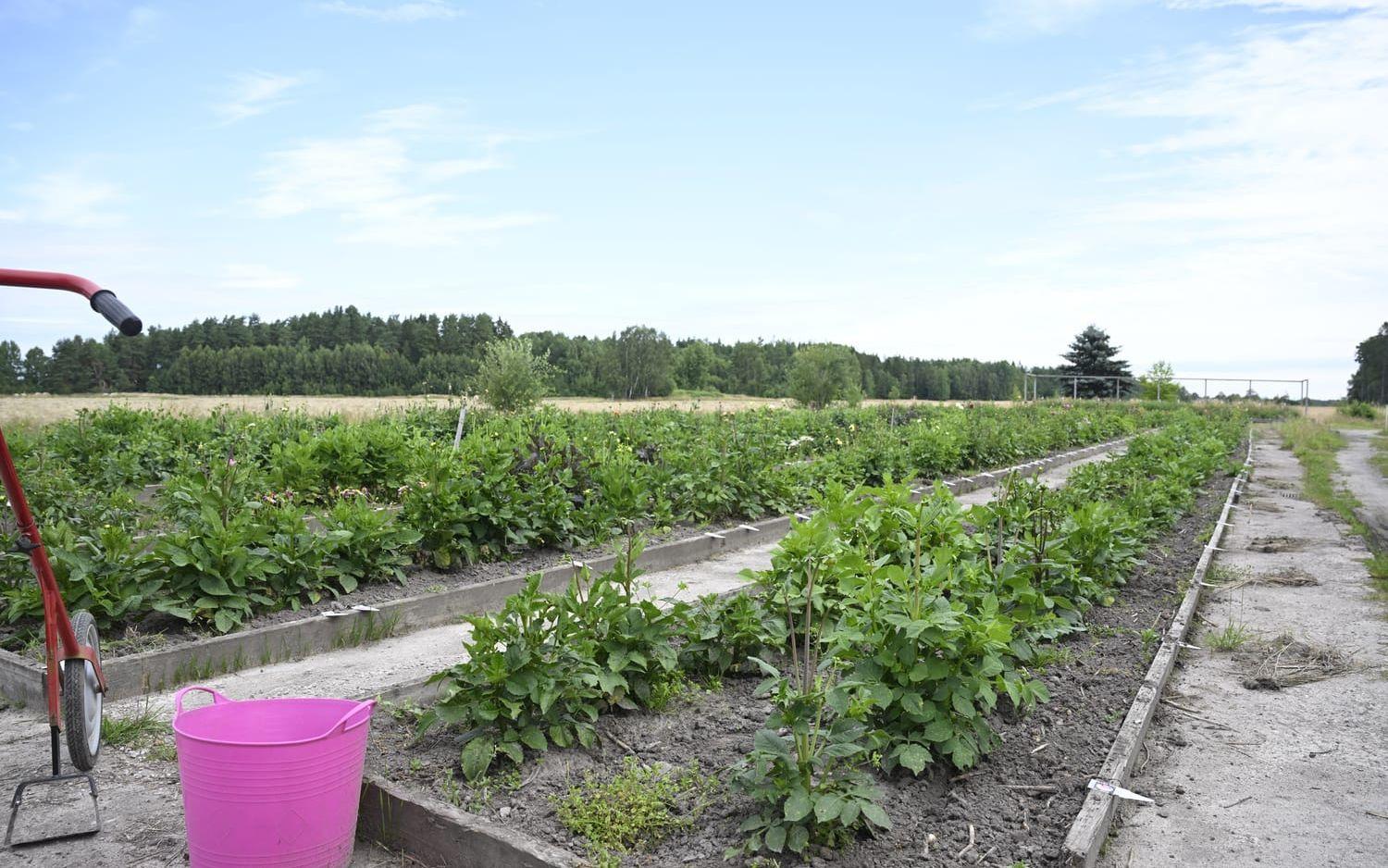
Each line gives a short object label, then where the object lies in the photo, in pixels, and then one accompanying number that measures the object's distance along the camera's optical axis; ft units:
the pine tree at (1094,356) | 228.02
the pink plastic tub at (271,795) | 8.18
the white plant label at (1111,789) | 10.29
